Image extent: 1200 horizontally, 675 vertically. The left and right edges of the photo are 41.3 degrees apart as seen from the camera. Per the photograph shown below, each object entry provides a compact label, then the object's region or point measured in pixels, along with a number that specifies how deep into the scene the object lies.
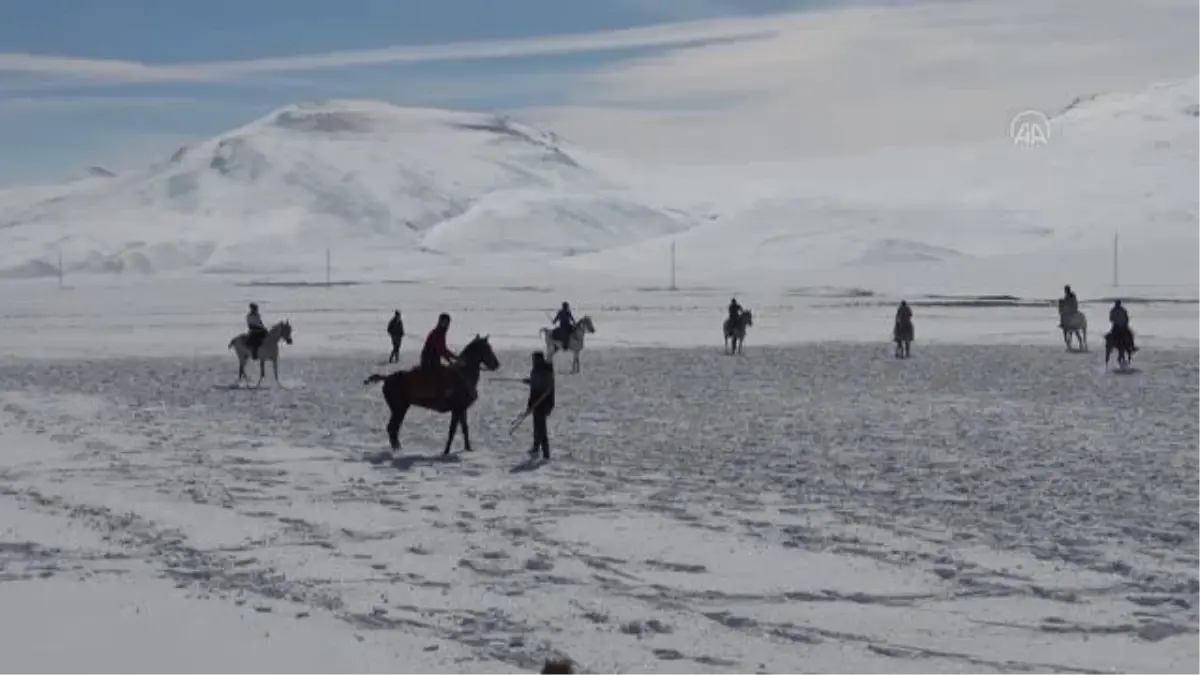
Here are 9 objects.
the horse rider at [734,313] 34.82
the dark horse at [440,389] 16.72
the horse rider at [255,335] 26.31
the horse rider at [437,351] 16.72
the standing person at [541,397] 16.28
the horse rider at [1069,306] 35.38
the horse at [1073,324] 35.22
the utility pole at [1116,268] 96.61
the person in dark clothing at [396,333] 32.50
